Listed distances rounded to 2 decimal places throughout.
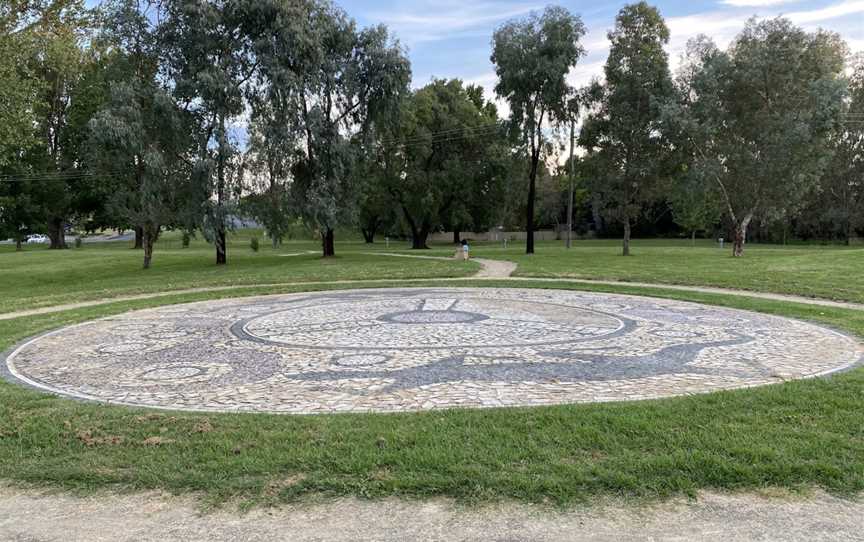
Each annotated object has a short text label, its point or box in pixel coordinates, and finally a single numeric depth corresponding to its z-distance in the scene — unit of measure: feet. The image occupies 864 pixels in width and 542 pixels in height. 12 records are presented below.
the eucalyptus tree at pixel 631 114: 100.48
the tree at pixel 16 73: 64.28
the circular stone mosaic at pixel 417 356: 18.76
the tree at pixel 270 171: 85.05
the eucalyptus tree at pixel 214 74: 81.10
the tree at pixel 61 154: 144.56
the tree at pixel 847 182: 148.66
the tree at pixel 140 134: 77.61
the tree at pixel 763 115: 85.92
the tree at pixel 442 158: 139.23
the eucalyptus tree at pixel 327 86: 83.97
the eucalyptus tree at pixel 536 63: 100.37
